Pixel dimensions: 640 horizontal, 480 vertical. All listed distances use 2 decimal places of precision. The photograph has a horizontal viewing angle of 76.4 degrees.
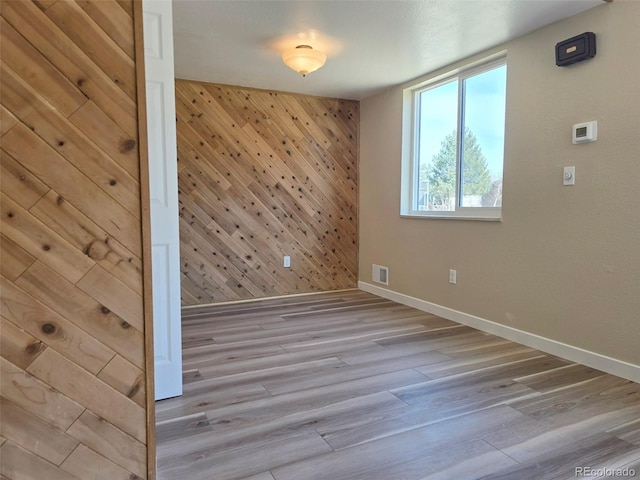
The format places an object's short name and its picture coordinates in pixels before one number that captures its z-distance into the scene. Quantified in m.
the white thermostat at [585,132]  2.38
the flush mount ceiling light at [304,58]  2.92
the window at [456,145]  3.14
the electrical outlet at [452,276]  3.44
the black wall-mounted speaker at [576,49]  2.36
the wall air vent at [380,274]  4.32
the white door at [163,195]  1.97
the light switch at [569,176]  2.51
